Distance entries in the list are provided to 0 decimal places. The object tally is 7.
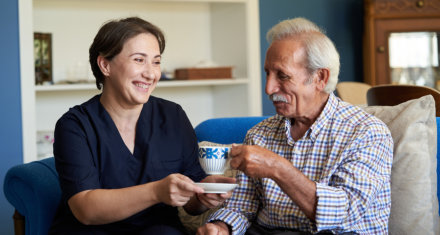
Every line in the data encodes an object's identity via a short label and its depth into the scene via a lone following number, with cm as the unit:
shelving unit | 392
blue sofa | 210
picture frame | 380
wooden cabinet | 458
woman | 182
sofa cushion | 186
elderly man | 160
